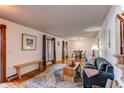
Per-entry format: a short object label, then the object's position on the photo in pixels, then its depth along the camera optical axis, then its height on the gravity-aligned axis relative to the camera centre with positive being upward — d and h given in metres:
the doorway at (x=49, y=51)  4.65 -0.15
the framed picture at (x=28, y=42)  3.41 +0.33
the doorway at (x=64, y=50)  7.89 -0.13
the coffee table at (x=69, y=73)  2.68 -0.86
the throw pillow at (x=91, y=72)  1.95 -0.58
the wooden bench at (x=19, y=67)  2.97 -0.67
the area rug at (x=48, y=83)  2.31 -1.05
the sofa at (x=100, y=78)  1.94 -0.72
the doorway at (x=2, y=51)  2.60 -0.06
